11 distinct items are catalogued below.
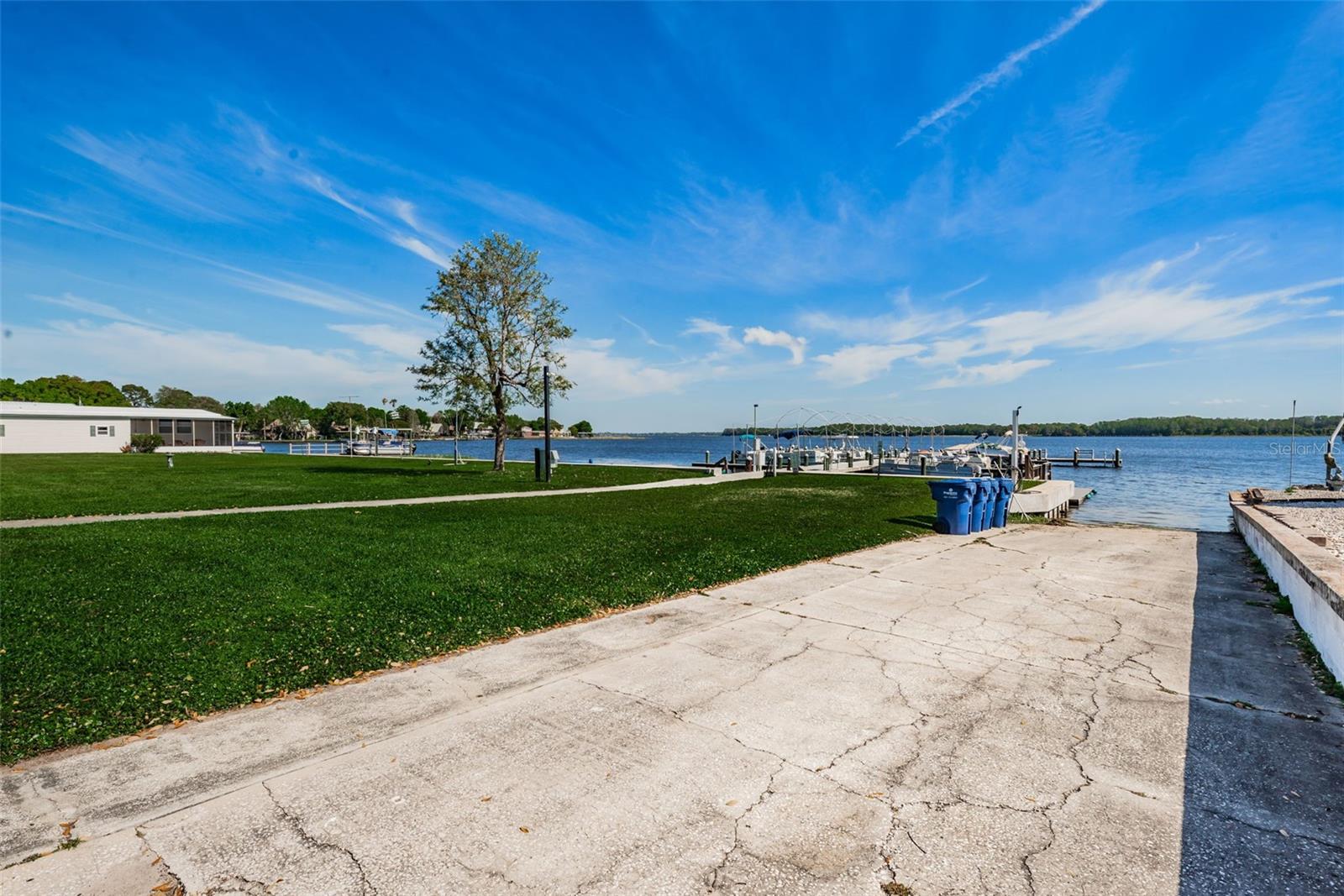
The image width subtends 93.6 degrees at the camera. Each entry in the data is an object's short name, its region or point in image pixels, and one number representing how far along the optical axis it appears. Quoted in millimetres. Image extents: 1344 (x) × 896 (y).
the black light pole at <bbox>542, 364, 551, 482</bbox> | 25203
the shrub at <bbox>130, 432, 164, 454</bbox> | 46031
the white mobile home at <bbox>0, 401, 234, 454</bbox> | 43344
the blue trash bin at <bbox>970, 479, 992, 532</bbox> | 13611
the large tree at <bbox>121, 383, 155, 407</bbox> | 143500
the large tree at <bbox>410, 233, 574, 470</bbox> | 26656
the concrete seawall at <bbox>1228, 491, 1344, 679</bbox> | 5078
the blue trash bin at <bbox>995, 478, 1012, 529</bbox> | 14492
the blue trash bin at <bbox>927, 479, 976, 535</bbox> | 13094
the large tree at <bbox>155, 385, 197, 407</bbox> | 141625
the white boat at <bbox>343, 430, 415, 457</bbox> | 53412
